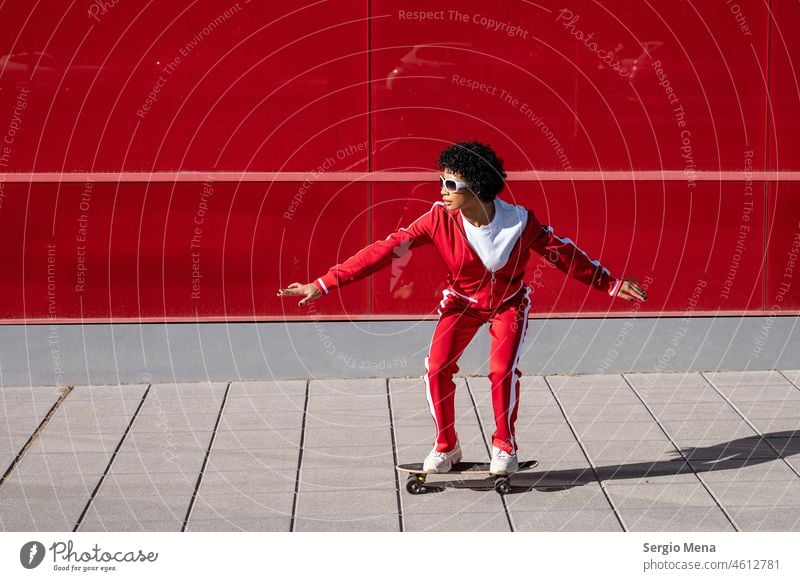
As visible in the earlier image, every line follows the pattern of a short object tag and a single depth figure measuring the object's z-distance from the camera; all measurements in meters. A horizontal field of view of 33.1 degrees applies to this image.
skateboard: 6.65
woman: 6.54
